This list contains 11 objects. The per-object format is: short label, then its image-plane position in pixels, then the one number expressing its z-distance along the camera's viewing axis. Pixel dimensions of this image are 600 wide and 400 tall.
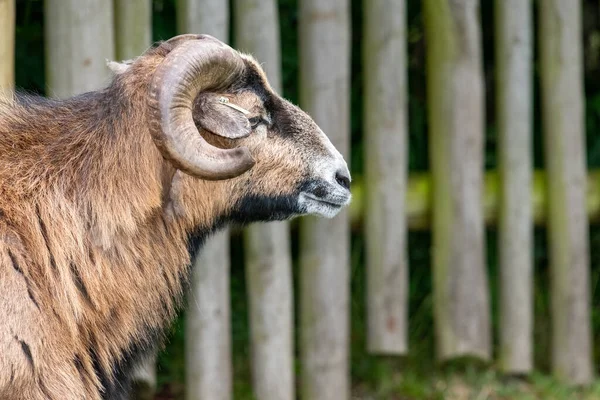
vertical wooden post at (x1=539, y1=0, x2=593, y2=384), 14.81
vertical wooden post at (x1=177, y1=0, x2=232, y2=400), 12.69
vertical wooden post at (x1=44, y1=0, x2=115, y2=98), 11.58
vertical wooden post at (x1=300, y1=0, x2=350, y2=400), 13.37
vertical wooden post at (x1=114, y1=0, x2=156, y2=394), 12.16
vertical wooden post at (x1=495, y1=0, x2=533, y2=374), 14.50
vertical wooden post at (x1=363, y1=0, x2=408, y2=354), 13.84
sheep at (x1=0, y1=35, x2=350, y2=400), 8.31
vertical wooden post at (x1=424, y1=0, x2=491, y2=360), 14.18
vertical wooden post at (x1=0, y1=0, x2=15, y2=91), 10.95
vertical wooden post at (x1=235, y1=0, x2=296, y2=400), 12.94
